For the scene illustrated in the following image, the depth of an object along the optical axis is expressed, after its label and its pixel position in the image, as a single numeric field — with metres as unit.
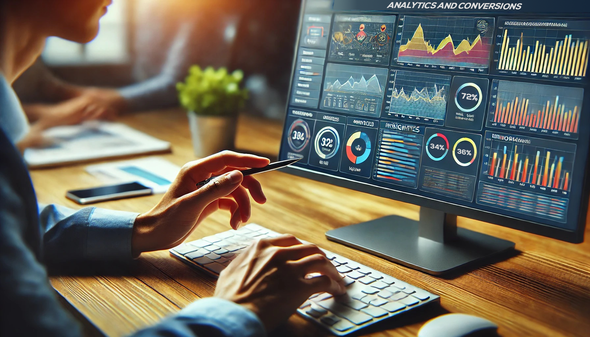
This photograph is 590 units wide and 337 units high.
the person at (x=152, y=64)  2.23
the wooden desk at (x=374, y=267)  0.73
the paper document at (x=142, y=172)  1.37
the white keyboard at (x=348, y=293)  0.71
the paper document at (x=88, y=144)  1.55
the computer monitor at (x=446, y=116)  0.82
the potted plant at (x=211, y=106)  1.60
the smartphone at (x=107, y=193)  1.22
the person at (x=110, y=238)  0.56
